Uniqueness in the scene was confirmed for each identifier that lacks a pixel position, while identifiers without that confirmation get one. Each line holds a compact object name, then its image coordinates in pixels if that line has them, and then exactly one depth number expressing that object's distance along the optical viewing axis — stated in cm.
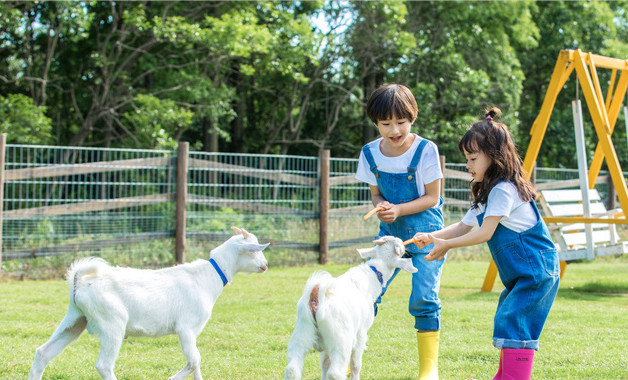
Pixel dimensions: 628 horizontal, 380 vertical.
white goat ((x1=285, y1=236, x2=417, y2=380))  364
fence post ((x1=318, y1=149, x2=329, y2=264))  1168
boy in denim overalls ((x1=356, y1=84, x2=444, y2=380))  427
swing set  757
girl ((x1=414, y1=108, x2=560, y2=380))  375
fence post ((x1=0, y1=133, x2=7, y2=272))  925
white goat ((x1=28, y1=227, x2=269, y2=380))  391
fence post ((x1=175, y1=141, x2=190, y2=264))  1060
